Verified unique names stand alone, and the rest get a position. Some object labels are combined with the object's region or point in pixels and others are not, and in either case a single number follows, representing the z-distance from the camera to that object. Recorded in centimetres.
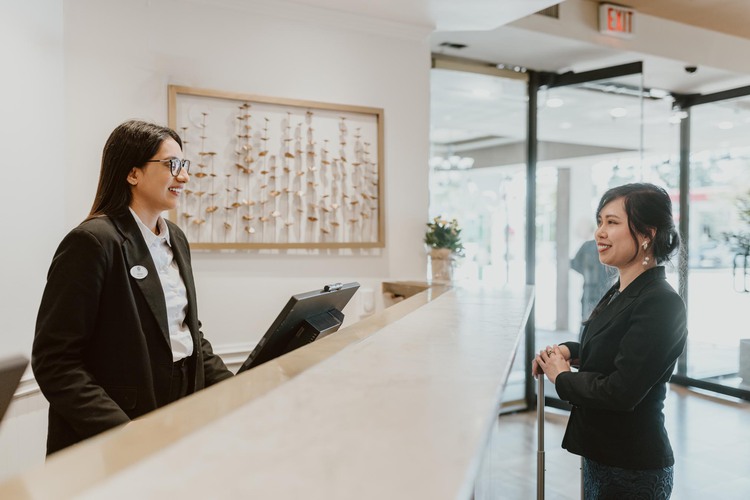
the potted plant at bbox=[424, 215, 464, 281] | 378
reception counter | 65
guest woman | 155
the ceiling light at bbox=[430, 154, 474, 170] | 496
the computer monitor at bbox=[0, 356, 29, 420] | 97
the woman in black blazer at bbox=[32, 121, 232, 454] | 148
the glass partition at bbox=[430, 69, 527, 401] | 494
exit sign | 438
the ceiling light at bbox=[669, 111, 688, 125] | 601
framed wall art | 317
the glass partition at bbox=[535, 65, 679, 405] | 500
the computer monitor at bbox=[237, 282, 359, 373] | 160
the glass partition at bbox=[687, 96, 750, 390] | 555
